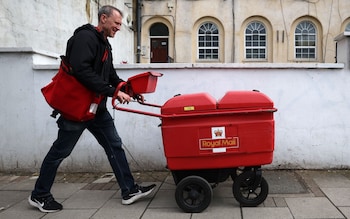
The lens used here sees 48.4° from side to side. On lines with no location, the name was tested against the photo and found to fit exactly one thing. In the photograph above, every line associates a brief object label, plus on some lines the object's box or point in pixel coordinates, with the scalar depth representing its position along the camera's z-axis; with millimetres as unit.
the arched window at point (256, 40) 20531
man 3990
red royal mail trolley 4020
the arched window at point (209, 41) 20672
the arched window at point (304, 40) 20453
